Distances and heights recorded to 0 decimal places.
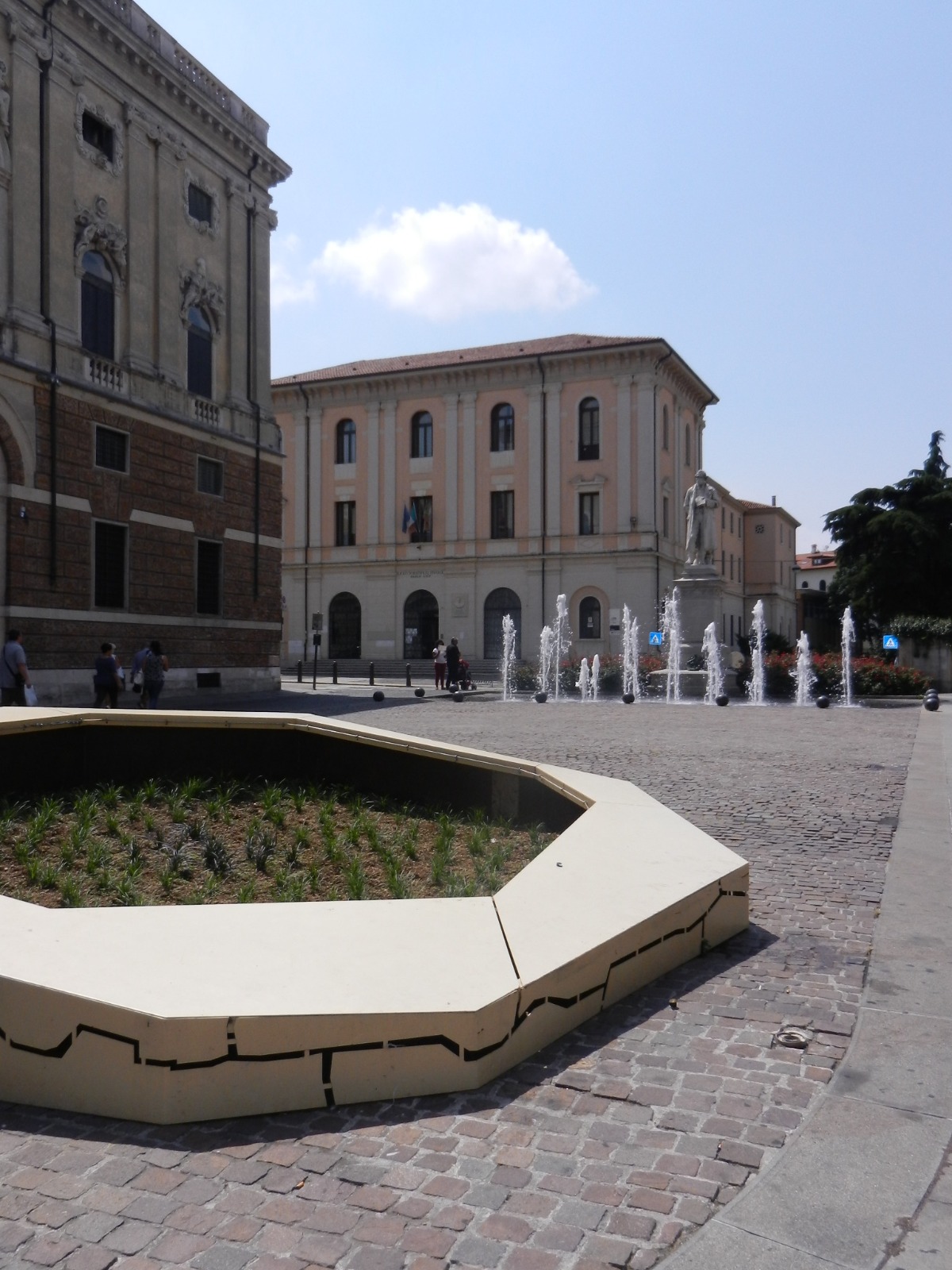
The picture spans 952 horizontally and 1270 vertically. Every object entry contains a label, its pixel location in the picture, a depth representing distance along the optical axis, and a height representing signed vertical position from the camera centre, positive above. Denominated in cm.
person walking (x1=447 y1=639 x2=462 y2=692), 3256 -76
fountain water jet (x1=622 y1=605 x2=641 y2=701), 2923 -84
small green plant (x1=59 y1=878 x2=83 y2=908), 529 -130
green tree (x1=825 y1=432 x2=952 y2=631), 4897 +429
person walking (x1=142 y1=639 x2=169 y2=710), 2000 -68
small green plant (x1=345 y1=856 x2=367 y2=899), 534 -125
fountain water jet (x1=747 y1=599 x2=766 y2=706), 2789 -98
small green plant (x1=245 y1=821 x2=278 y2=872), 630 -128
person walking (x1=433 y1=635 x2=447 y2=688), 3459 -86
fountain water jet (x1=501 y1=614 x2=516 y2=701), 3133 -53
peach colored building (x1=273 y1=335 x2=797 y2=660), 4597 +706
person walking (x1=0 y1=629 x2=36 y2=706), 1614 -52
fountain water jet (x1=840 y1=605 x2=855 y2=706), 2702 -90
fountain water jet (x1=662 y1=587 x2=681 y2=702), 2799 -9
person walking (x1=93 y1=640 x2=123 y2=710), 1809 -59
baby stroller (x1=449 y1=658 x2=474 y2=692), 3325 -123
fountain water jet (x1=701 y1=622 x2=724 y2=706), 2739 -77
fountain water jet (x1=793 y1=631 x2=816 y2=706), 2728 -79
